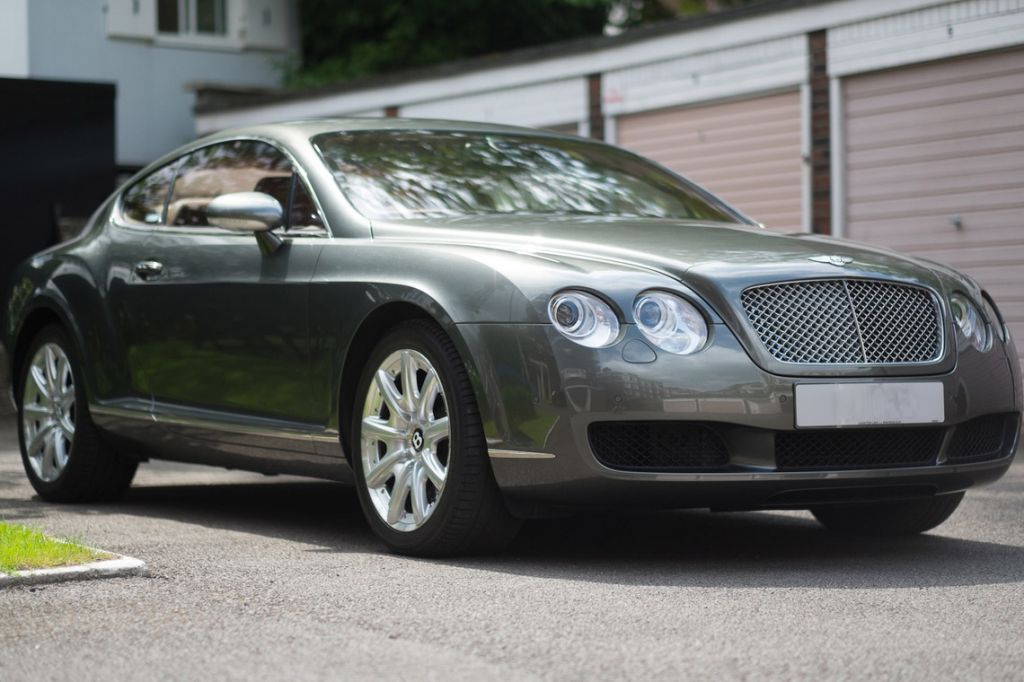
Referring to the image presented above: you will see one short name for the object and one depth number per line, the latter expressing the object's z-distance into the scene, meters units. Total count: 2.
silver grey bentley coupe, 7.79
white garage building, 19.16
